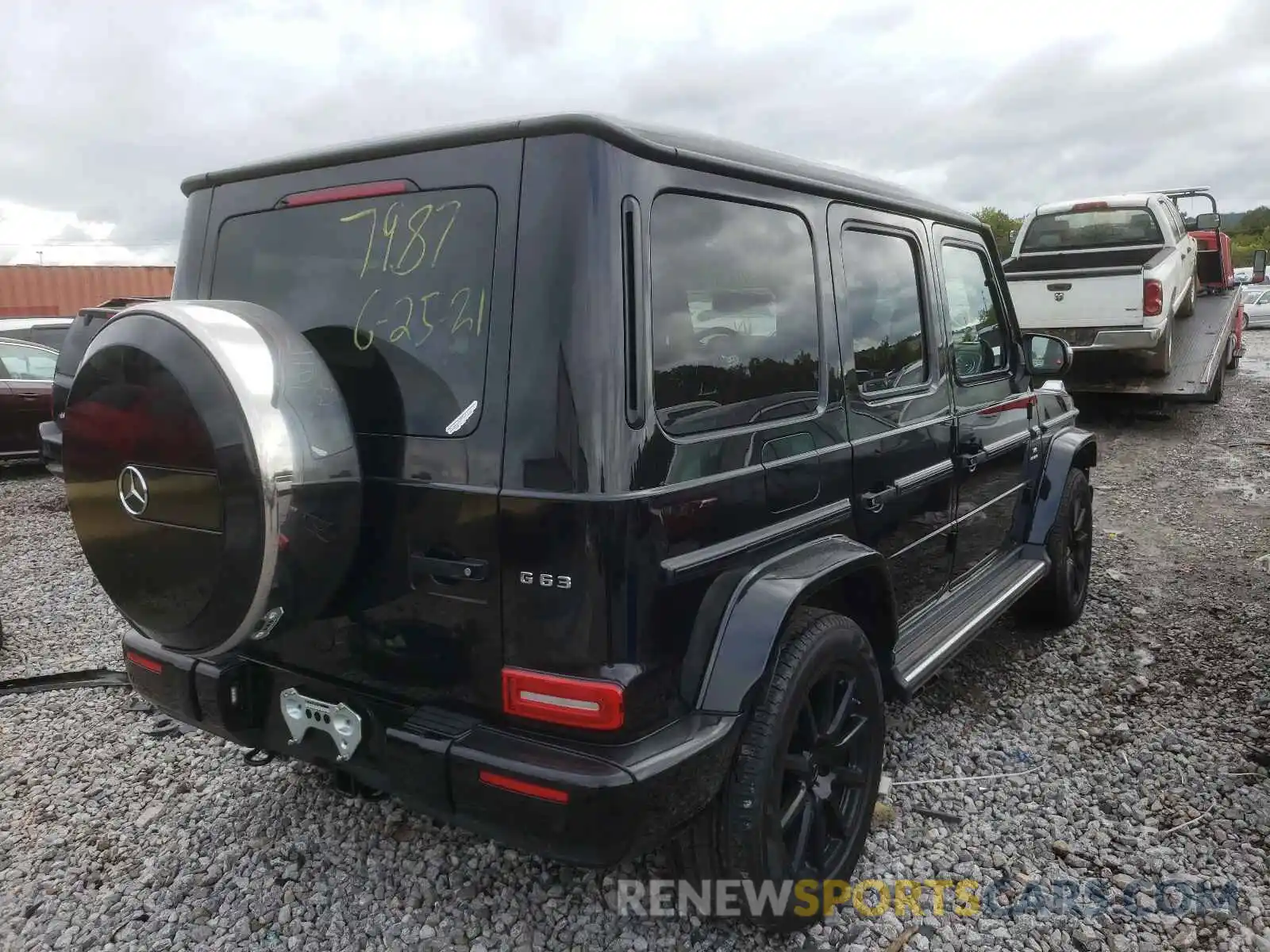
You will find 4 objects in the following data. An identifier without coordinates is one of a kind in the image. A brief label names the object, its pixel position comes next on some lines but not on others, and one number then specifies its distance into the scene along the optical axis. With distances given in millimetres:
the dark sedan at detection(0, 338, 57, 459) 8523
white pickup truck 8414
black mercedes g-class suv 1812
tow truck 8867
